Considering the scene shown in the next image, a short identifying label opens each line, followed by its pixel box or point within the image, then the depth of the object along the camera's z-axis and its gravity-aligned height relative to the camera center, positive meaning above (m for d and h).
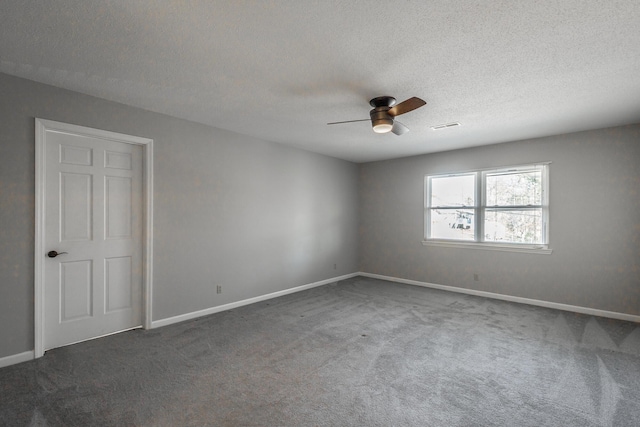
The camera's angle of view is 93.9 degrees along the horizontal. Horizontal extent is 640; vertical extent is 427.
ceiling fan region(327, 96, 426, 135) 2.98 +1.01
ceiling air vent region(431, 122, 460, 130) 4.06 +1.20
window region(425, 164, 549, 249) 4.77 +0.09
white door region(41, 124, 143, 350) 3.01 -0.28
